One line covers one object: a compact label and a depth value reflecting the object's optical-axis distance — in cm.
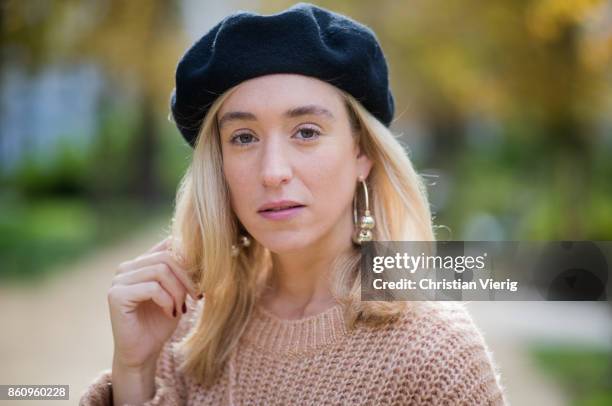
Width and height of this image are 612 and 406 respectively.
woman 260
